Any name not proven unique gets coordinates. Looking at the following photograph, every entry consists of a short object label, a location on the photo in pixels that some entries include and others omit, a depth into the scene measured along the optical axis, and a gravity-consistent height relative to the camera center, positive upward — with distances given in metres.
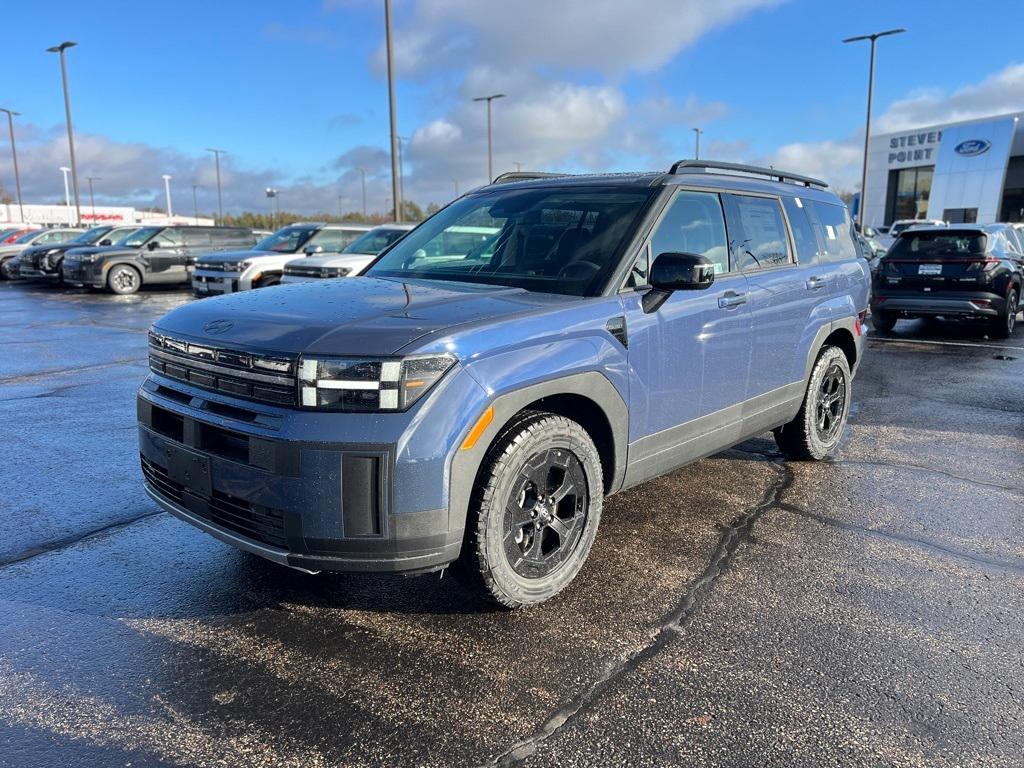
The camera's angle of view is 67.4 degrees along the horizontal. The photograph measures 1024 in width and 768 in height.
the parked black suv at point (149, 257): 19.80 -0.54
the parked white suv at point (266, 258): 14.66 -0.42
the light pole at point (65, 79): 33.66 +6.83
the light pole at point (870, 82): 29.58 +6.07
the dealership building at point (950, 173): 44.19 +3.83
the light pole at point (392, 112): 19.73 +3.23
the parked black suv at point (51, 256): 21.67 -0.55
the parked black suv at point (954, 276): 11.23 -0.59
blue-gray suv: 2.78 -0.59
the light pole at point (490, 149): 35.47 +4.42
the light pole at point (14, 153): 47.47 +5.56
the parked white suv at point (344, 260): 12.41 -0.40
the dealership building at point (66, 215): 83.56 +2.57
